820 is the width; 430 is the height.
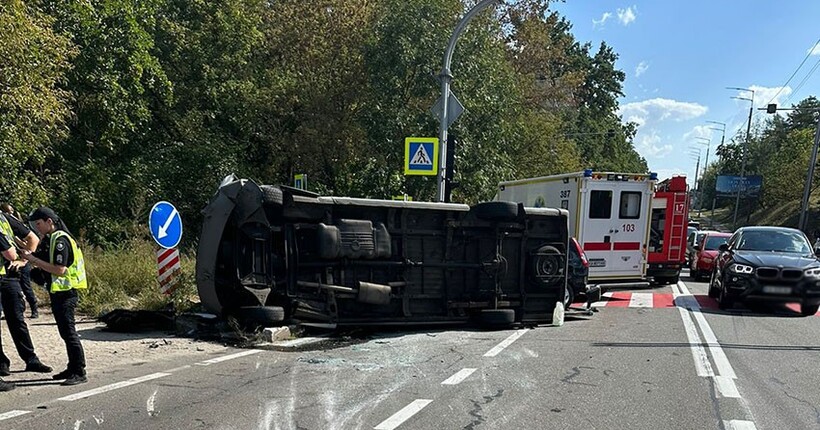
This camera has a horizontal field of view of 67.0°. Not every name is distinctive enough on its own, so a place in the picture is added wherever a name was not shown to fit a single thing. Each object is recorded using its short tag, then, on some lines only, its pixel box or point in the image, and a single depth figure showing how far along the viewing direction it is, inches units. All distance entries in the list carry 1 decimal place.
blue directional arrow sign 360.8
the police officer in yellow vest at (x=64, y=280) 227.5
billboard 2534.4
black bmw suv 454.0
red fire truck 698.2
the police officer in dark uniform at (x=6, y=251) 222.2
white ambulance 570.9
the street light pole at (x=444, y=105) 488.4
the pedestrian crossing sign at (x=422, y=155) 494.0
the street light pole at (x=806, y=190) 1396.5
